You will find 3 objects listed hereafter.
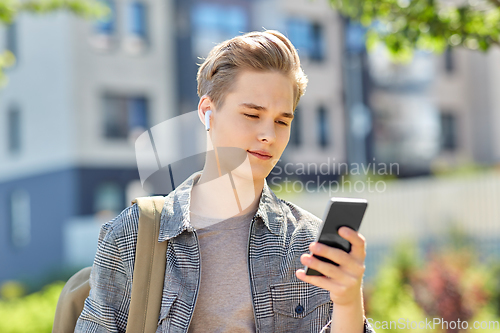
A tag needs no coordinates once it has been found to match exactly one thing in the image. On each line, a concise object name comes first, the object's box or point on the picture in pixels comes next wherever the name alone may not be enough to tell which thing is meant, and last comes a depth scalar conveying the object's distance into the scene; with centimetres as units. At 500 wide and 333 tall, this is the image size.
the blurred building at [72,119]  1546
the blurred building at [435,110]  1870
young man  166
